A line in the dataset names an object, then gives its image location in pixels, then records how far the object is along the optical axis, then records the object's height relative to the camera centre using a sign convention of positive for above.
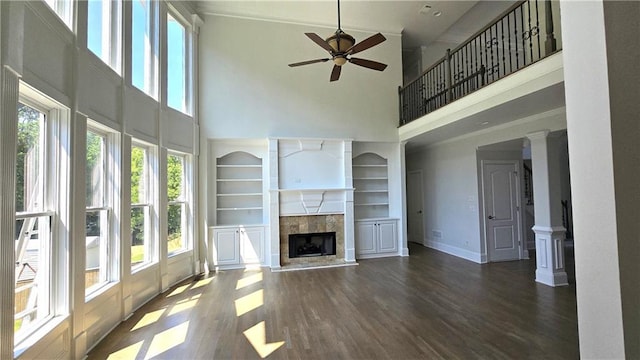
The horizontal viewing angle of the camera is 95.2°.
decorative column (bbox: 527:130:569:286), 4.52 -0.39
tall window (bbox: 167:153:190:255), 5.05 -0.12
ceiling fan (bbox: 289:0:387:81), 3.55 +1.84
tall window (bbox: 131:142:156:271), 4.07 -0.11
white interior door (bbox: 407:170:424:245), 7.97 -0.46
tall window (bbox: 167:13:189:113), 5.10 +2.40
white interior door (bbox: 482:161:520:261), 5.99 -0.45
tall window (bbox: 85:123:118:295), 3.22 -0.08
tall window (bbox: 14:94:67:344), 2.29 -0.16
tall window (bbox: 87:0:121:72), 3.15 +1.93
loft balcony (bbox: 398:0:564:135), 3.14 +1.37
